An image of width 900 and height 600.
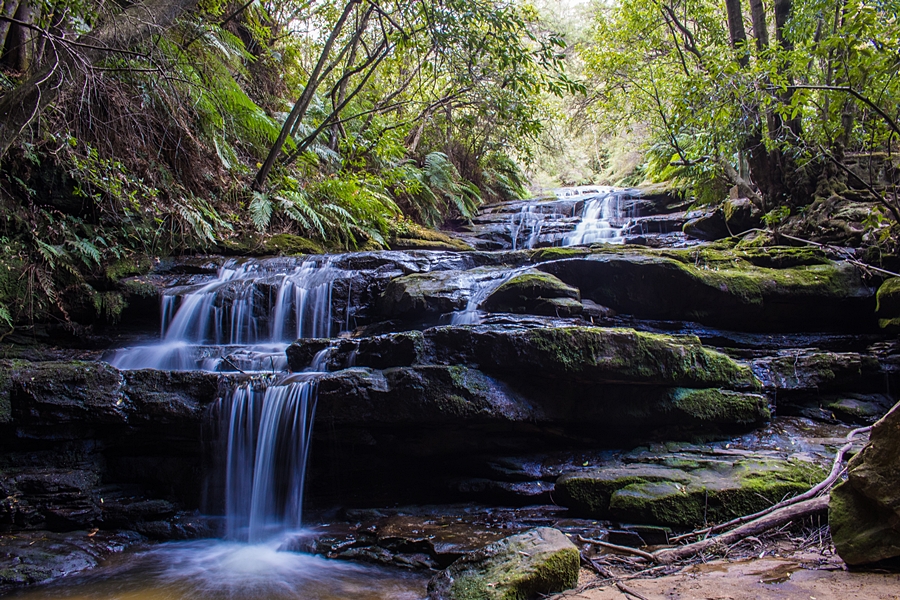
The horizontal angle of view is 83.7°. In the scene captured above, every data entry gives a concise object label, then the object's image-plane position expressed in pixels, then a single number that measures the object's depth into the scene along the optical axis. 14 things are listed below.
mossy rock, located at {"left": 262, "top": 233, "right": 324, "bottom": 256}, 9.37
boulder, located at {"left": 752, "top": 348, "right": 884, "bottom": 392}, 5.35
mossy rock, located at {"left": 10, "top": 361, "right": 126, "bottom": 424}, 4.45
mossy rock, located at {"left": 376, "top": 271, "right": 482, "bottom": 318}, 6.62
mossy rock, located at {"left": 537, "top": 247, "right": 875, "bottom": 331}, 6.20
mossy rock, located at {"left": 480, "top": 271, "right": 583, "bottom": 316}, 6.20
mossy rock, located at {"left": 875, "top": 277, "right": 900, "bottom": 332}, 5.69
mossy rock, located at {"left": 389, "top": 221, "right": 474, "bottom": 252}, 11.36
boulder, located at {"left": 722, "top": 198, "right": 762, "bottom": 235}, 8.93
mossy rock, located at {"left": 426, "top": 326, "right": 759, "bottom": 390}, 4.65
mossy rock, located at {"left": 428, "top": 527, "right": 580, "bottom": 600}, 2.71
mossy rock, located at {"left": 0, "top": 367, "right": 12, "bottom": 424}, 4.39
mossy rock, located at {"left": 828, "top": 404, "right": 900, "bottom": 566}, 2.22
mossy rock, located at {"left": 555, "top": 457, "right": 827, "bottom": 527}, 3.66
